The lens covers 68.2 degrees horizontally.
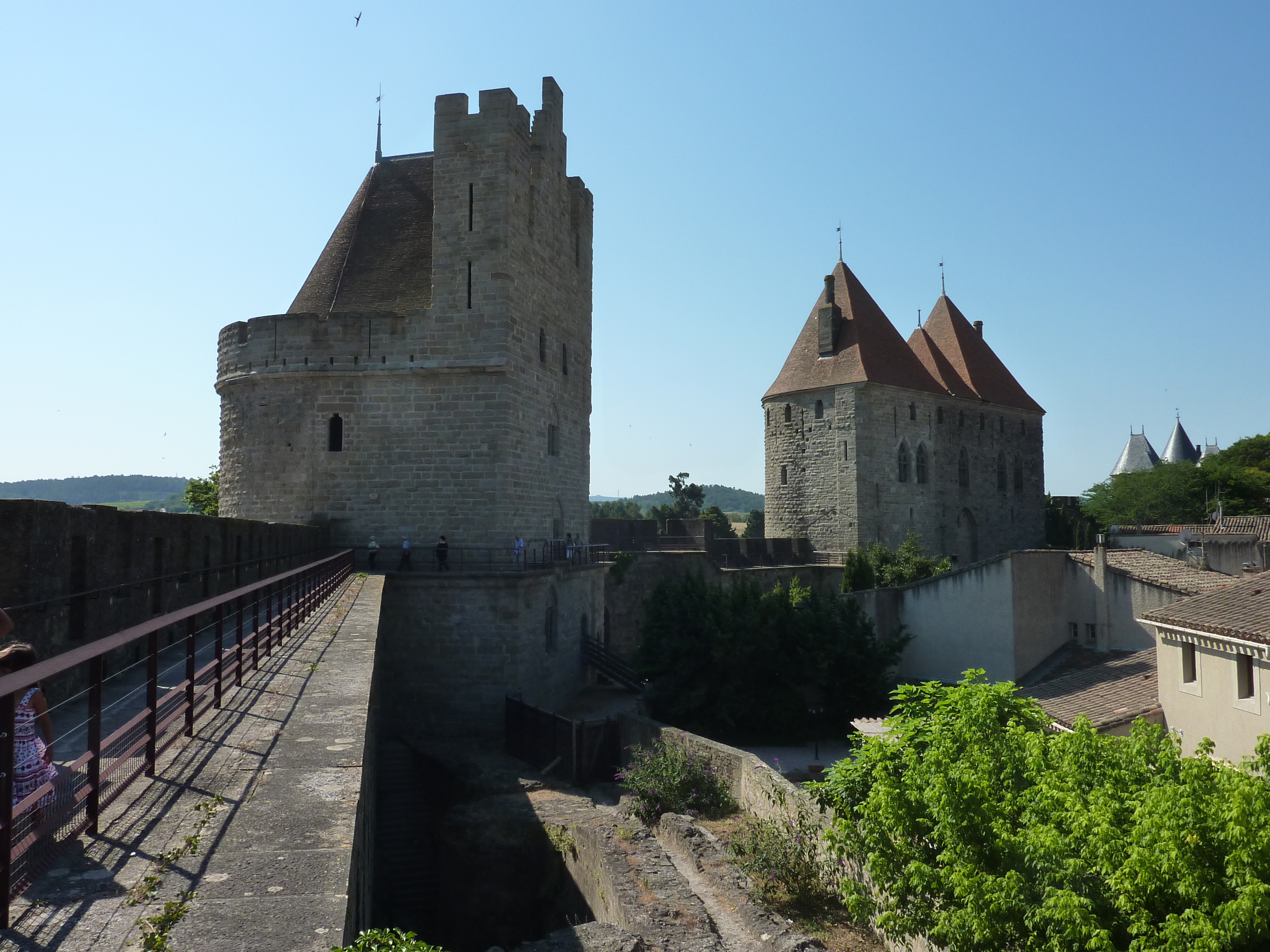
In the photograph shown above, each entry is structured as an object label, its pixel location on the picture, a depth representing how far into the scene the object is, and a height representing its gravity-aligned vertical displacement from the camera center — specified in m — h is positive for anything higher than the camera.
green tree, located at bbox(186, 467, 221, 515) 40.66 +1.79
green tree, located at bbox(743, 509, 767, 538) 71.38 +0.45
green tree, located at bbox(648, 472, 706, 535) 74.00 +2.39
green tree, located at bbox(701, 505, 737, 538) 64.94 +0.65
